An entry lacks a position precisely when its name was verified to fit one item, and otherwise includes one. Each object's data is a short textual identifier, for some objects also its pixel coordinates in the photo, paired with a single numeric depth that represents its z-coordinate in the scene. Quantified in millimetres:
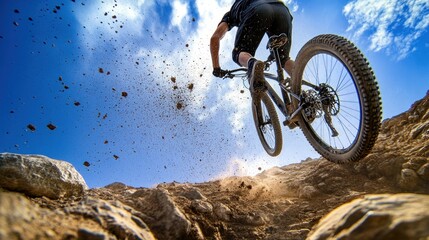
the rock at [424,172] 3656
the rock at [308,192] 4141
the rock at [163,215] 2711
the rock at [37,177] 2744
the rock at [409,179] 3670
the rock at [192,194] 3681
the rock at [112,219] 2160
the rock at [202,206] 3309
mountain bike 3030
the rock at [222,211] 3332
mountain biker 4211
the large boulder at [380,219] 1652
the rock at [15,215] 1611
